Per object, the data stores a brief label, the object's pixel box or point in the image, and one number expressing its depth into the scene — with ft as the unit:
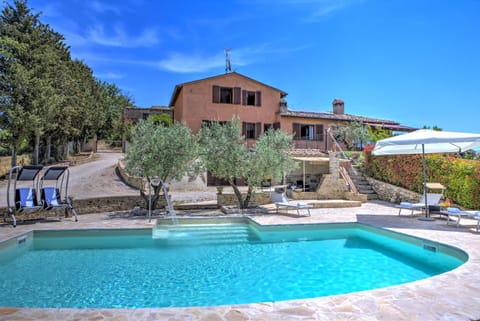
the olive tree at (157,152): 44.27
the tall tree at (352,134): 98.63
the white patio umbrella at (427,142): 35.22
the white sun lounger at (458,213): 33.04
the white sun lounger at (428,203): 42.91
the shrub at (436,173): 46.88
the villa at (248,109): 92.02
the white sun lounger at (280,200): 46.11
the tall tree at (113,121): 152.76
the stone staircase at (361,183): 65.21
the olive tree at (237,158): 47.80
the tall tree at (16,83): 78.12
